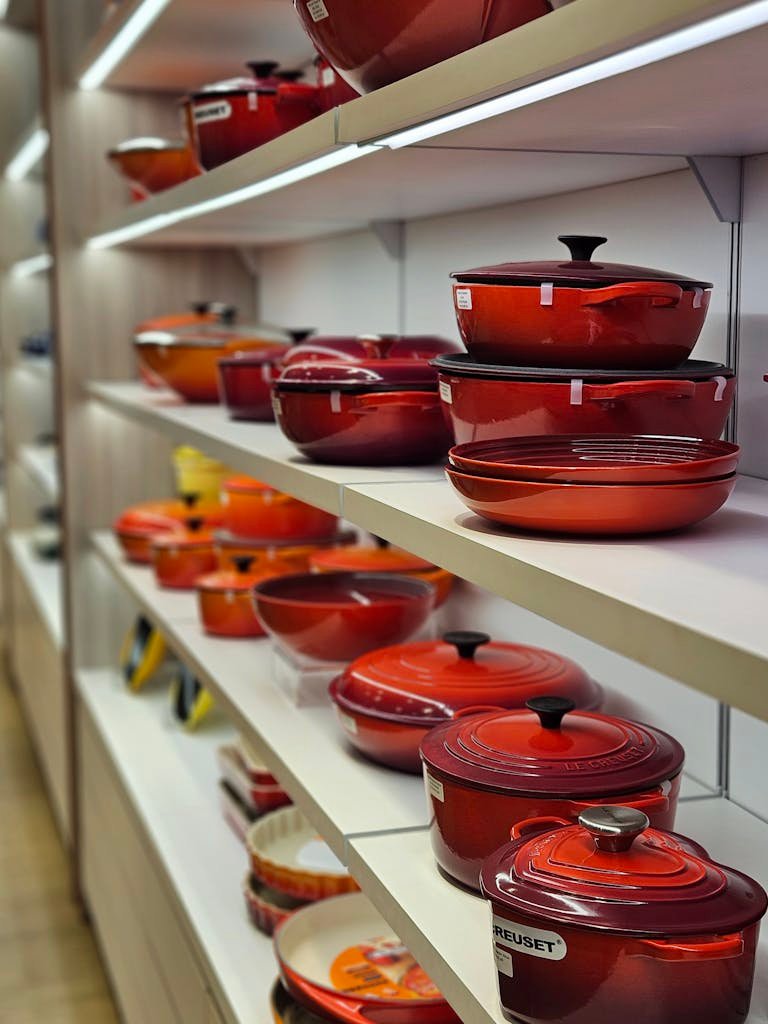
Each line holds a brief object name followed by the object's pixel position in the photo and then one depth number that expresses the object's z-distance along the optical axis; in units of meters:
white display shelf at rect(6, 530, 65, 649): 4.08
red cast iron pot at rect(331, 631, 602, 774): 1.43
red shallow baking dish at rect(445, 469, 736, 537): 0.91
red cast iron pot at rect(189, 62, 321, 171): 1.88
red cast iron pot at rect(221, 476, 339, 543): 2.47
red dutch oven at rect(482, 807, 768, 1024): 0.83
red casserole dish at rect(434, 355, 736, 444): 1.05
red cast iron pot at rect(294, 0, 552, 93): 1.11
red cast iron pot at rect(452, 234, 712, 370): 1.08
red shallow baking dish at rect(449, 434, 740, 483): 0.91
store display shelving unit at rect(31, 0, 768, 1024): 0.83
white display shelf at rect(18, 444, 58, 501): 4.76
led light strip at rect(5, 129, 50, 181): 4.68
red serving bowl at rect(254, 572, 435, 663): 1.79
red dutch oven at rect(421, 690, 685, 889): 1.09
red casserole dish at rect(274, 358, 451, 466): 1.43
